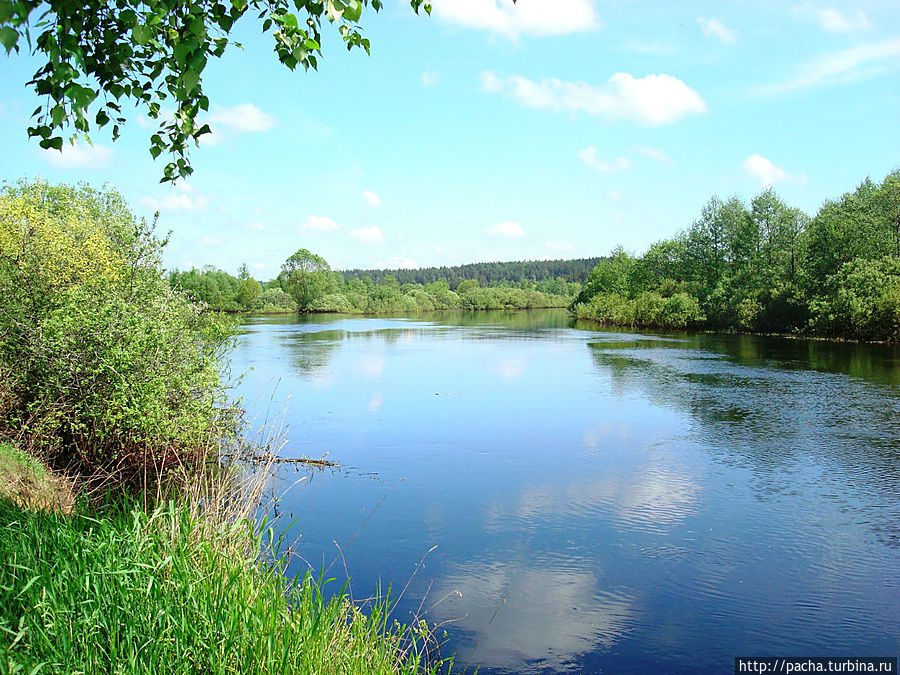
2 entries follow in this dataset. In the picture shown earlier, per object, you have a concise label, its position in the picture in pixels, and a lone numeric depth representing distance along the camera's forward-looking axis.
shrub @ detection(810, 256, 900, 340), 31.41
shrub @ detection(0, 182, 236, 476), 8.87
